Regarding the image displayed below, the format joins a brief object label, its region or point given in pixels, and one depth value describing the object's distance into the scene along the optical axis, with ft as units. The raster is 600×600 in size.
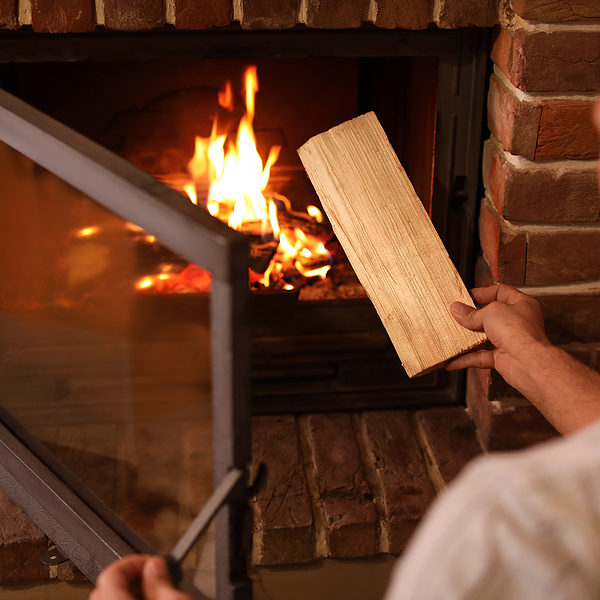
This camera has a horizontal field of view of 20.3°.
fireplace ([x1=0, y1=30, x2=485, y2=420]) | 6.50
